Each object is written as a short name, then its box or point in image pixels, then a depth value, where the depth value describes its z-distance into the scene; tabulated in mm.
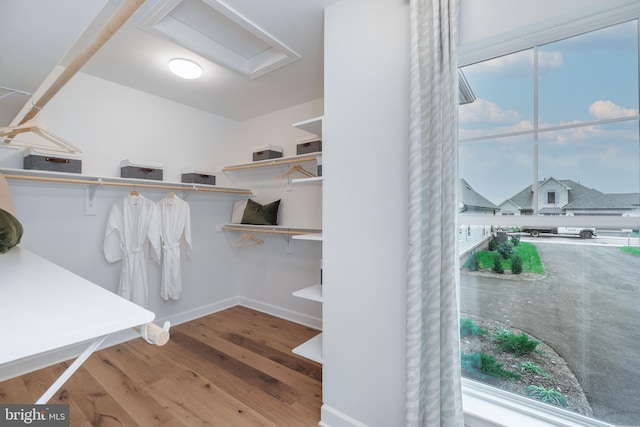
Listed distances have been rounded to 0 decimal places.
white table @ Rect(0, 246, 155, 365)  553
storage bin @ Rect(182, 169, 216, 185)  3000
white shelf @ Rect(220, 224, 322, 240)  2678
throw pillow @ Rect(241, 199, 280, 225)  3084
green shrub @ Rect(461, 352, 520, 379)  1346
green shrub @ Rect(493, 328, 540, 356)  1295
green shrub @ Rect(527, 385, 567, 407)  1217
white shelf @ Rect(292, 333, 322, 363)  1743
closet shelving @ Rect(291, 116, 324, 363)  1756
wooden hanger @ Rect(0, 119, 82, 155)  1420
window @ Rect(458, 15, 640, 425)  1087
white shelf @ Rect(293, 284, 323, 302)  1780
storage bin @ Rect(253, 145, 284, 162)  2947
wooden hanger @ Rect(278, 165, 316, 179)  2836
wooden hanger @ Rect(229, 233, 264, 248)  3361
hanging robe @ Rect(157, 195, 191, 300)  2787
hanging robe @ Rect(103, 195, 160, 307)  2514
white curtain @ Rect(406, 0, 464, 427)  1185
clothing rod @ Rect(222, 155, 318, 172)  2486
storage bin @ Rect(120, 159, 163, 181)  2516
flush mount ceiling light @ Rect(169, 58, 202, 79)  2211
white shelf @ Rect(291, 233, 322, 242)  1839
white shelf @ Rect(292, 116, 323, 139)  1827
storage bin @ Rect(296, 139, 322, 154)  2438
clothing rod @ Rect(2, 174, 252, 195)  1985
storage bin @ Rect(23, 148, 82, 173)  2023
